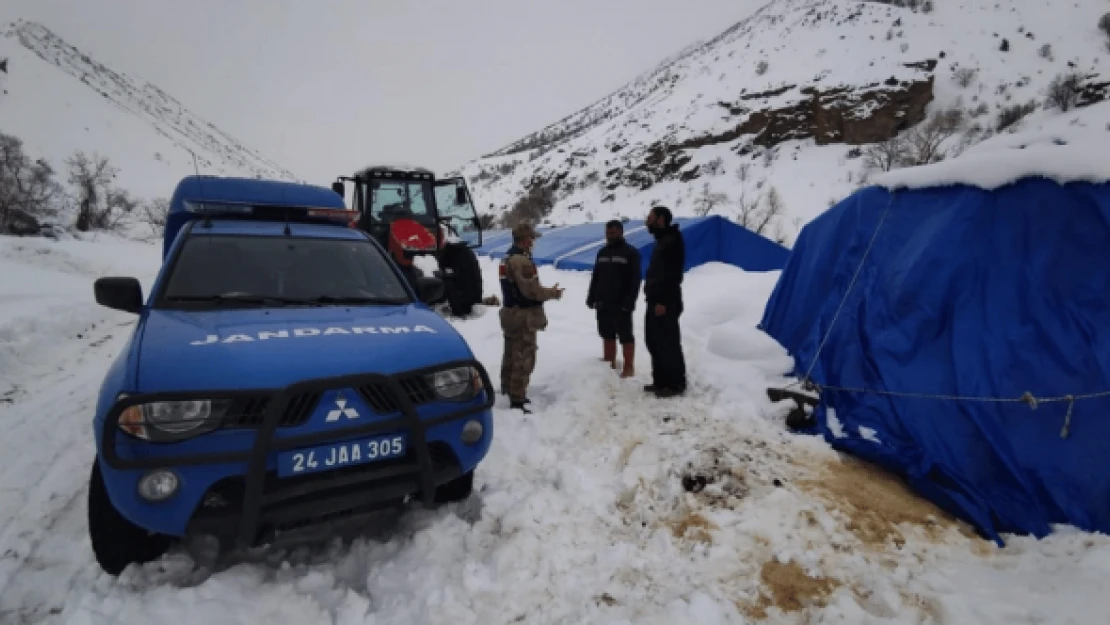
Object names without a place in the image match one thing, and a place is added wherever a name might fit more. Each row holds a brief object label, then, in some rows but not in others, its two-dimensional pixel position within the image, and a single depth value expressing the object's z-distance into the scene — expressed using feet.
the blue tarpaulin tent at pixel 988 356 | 9.70
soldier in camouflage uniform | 14.75
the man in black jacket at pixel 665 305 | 16.05
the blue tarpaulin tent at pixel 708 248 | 40.32
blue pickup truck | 6.74
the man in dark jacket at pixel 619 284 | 17.83
